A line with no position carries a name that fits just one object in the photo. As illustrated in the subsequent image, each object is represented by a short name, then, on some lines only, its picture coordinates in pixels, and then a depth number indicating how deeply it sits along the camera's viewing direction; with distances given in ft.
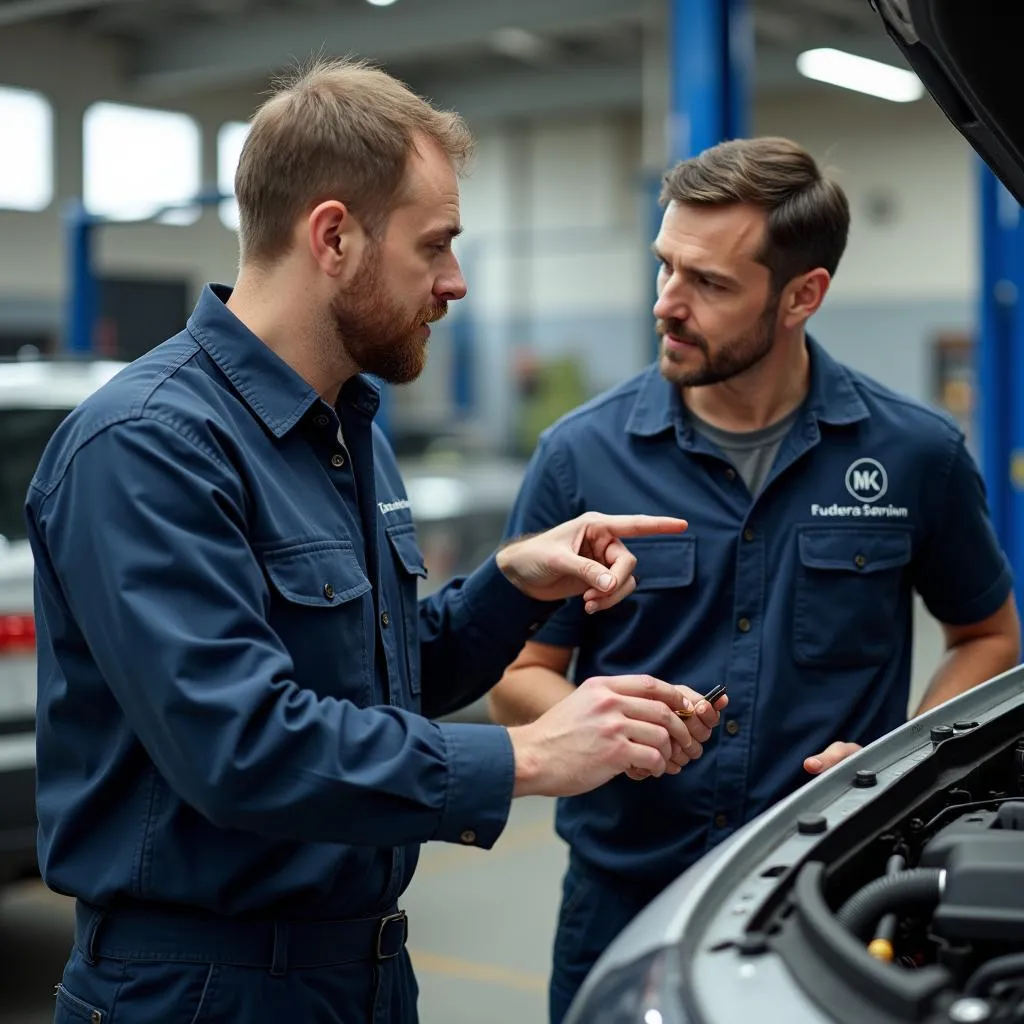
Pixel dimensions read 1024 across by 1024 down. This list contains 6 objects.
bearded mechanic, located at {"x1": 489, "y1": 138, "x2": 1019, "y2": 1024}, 7.65
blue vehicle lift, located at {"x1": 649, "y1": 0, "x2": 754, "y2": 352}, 14.82
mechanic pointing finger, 5.14
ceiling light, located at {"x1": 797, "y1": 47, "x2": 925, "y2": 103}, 46.34
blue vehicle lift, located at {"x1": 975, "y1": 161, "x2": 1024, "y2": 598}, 16.34
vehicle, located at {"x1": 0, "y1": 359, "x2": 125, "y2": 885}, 11.84
